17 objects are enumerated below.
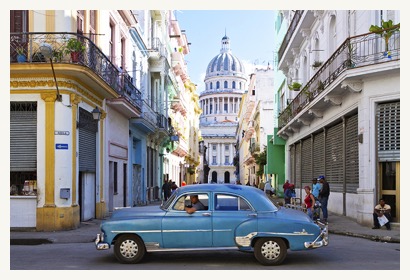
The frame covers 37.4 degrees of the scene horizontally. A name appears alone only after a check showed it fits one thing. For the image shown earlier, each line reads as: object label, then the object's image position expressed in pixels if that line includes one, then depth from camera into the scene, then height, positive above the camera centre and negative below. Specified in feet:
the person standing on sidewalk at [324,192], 60.44 -2.87
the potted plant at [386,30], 51.75 +11.51
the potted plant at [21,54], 52.39 +9.50
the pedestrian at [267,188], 109.50 -4.46
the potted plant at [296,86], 90.33 +11.54
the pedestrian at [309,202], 56.31 -3.59
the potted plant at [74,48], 52.34 +10.04
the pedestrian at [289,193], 88.17 -4.33
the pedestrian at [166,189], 100.01 -4.24
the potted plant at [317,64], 77.71 +12.89
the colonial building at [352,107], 54.08 +6.09
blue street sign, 53.01 +1.50
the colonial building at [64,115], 52.70 +4.61
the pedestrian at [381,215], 51.37 -4.42
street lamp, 60.18 +5.03
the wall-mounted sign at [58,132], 53.01 +2.76
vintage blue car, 32.32 -3.50
